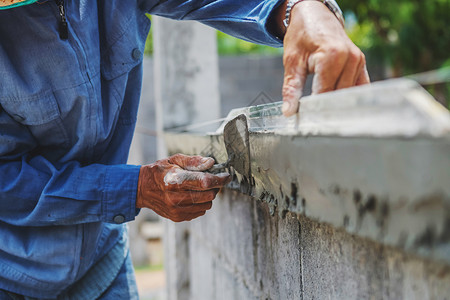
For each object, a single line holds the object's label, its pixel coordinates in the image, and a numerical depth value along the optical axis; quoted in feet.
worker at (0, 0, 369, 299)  2.96
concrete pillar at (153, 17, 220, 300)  5.85
